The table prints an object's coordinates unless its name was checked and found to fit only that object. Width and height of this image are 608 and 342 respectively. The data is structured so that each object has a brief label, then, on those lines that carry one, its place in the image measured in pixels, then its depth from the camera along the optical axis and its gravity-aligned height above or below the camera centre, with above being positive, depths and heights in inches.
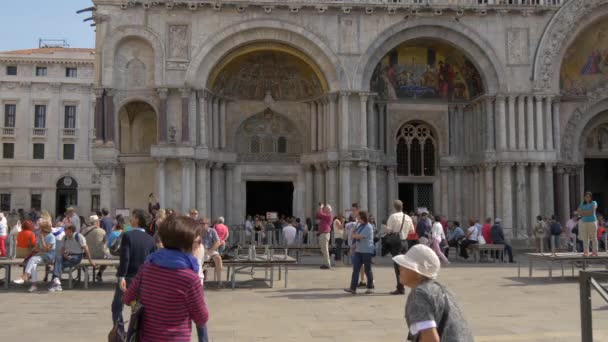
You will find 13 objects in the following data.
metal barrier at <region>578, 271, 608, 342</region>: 233.8 -35.0
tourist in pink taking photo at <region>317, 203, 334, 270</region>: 734.5 -37.0
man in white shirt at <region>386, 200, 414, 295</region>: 556.7 -26.0
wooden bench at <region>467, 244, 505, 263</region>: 847.7 -71.4
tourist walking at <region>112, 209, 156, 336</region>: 334.3 -29.7
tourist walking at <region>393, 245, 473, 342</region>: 174.1 -29.5
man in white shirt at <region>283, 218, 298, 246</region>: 912.7 -51.1
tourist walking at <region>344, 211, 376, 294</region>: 534.0 -44.1
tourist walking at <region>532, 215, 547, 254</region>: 887.7 -48.2
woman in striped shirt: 189.0 -28.5
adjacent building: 2143.2 +221.9
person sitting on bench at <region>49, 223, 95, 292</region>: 551.2 -47.5
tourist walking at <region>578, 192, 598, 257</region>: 604.4 -25.6
